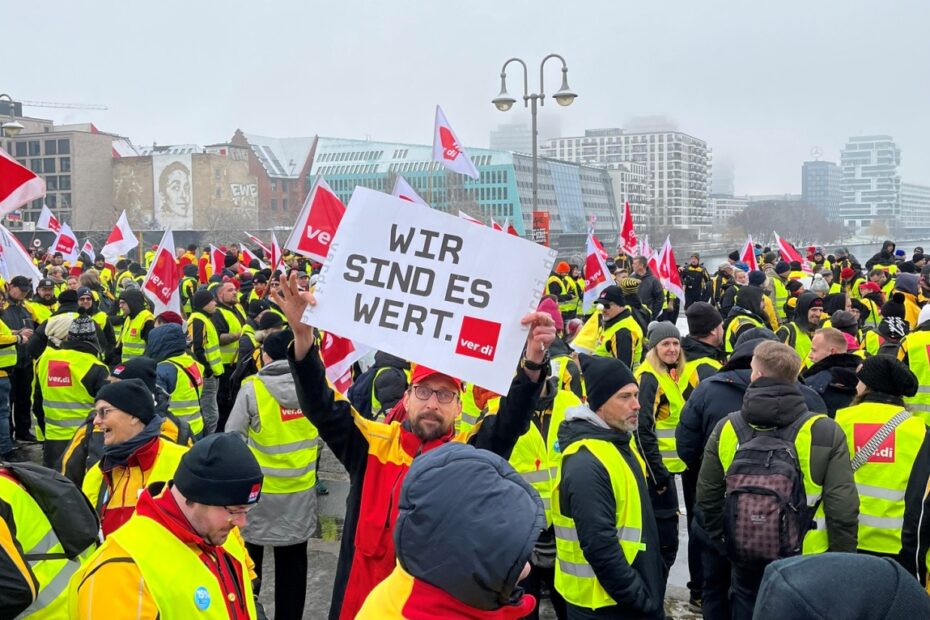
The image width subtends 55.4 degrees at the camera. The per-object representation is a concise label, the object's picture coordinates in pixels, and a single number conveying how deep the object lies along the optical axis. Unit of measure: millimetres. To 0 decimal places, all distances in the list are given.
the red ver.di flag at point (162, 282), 9500
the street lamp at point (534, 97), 18750
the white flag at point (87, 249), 21864
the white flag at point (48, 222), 21328
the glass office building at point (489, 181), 93188
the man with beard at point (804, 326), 8820
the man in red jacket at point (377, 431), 3623
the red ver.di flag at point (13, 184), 5266
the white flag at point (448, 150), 15930
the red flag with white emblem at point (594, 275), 13523
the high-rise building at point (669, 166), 189625
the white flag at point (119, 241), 17500
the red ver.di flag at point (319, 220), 6809
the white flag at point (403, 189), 10647
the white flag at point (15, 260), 8055
